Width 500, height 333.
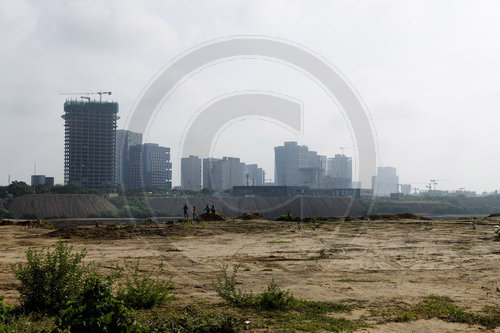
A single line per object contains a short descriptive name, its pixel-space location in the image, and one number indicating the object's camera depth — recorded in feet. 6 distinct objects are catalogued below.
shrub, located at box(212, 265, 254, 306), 34.50
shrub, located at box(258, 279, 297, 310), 33.55
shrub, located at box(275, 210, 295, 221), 162.00
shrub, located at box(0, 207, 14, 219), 289.29
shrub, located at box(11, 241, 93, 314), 32.04
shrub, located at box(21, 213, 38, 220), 316.03
